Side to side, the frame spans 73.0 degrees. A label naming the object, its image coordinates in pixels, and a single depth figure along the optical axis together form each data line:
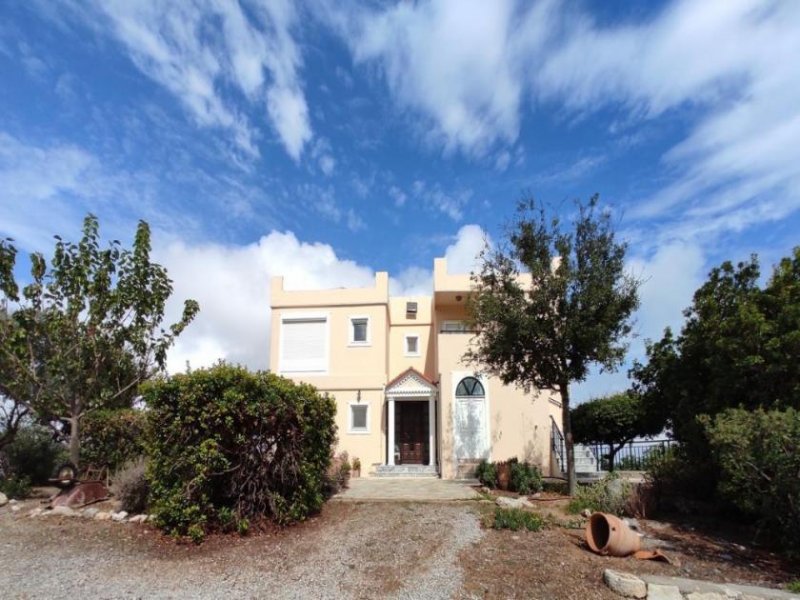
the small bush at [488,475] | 14.24
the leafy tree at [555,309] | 11.80
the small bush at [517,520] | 8.45
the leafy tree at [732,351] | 9.15
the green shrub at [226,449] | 8.02
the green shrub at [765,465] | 7.03
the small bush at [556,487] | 12.89
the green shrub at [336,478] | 11.96
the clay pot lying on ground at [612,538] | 7.24
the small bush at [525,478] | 12.99
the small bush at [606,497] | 9.91
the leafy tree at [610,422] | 19.61
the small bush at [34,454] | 13.30
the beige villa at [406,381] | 17.83
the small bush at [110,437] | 12.87
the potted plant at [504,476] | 13.80
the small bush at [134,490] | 9.55
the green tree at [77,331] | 11.95
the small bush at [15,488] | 11.53
